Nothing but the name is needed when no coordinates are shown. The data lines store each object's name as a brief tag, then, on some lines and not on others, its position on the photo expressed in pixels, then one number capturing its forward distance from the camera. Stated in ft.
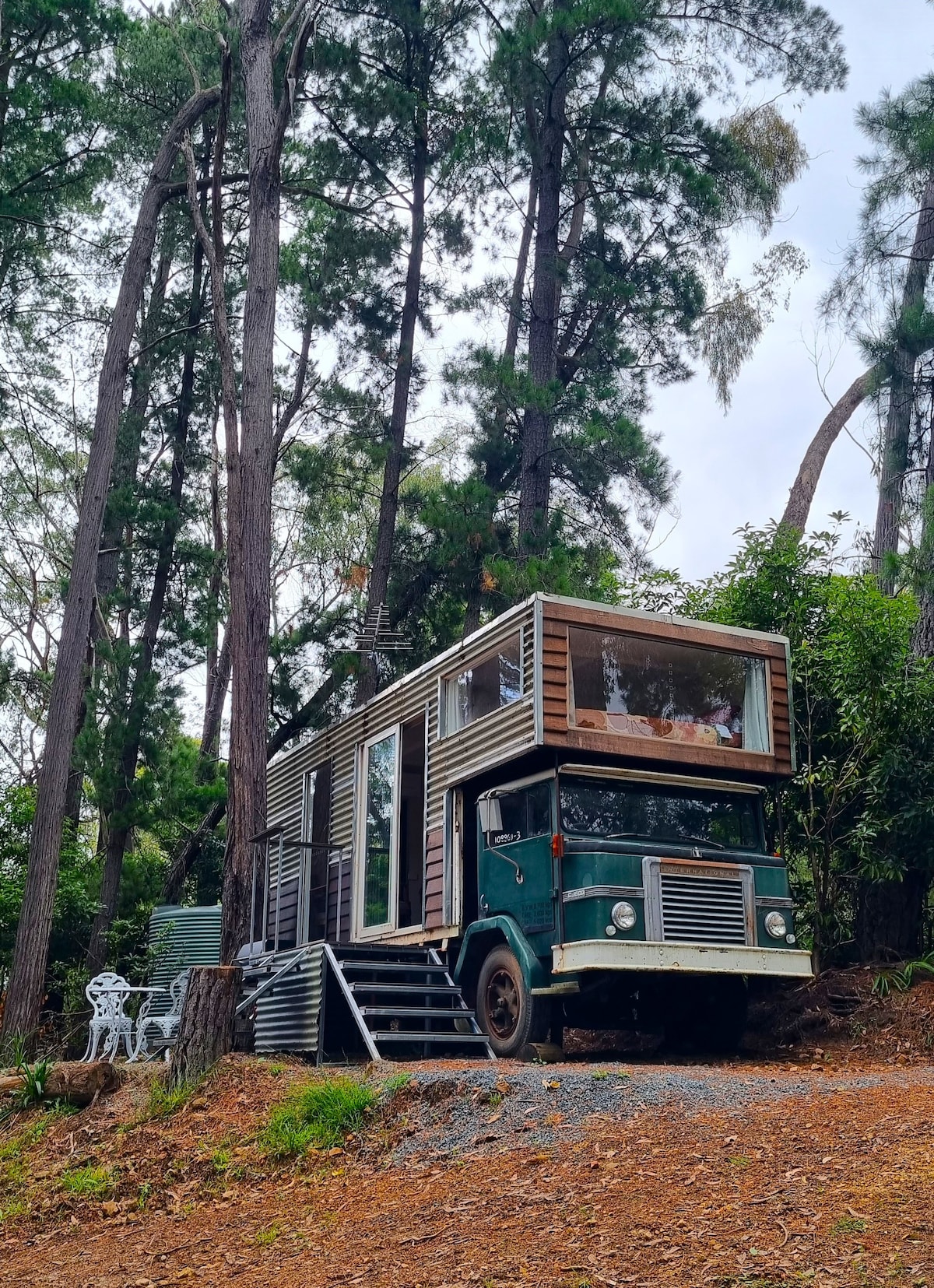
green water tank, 51.88
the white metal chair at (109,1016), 40.93
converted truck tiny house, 29.89
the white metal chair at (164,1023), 42.47
